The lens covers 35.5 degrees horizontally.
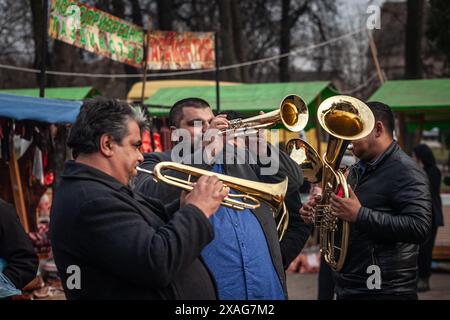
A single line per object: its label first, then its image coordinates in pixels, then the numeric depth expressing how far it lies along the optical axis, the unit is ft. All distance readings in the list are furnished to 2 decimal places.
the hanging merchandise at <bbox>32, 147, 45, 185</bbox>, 26.73
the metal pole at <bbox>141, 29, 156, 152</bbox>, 27.12
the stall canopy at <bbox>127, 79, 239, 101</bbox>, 48.39
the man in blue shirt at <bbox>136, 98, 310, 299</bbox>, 9.80
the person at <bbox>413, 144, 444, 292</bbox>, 26.71
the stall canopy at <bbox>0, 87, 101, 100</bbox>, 41.81
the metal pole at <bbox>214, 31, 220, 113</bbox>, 30.45
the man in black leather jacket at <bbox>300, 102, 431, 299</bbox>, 12.27
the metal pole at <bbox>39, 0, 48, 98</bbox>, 21.98
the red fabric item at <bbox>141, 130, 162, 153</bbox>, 26.80
